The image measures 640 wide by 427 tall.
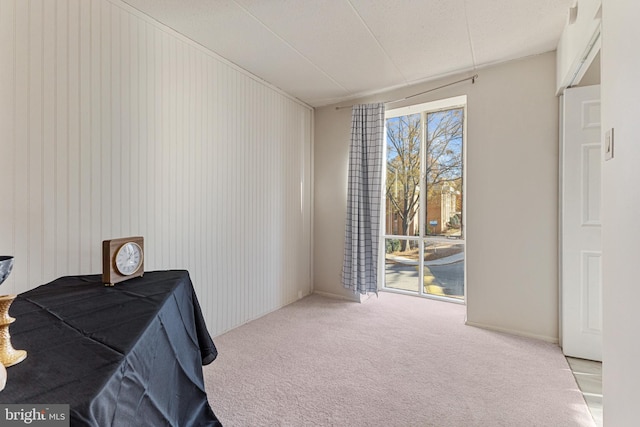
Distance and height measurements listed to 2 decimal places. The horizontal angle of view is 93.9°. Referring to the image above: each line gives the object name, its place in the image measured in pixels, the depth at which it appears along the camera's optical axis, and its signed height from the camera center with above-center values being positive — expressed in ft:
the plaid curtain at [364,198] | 11.67 +0.60
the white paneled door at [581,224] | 7.61 -0.24
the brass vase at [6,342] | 2.43 -1.08
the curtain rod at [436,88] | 9.62 +4.39
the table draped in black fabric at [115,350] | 2.26 -1.30
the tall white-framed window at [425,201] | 12.01 +0.52
